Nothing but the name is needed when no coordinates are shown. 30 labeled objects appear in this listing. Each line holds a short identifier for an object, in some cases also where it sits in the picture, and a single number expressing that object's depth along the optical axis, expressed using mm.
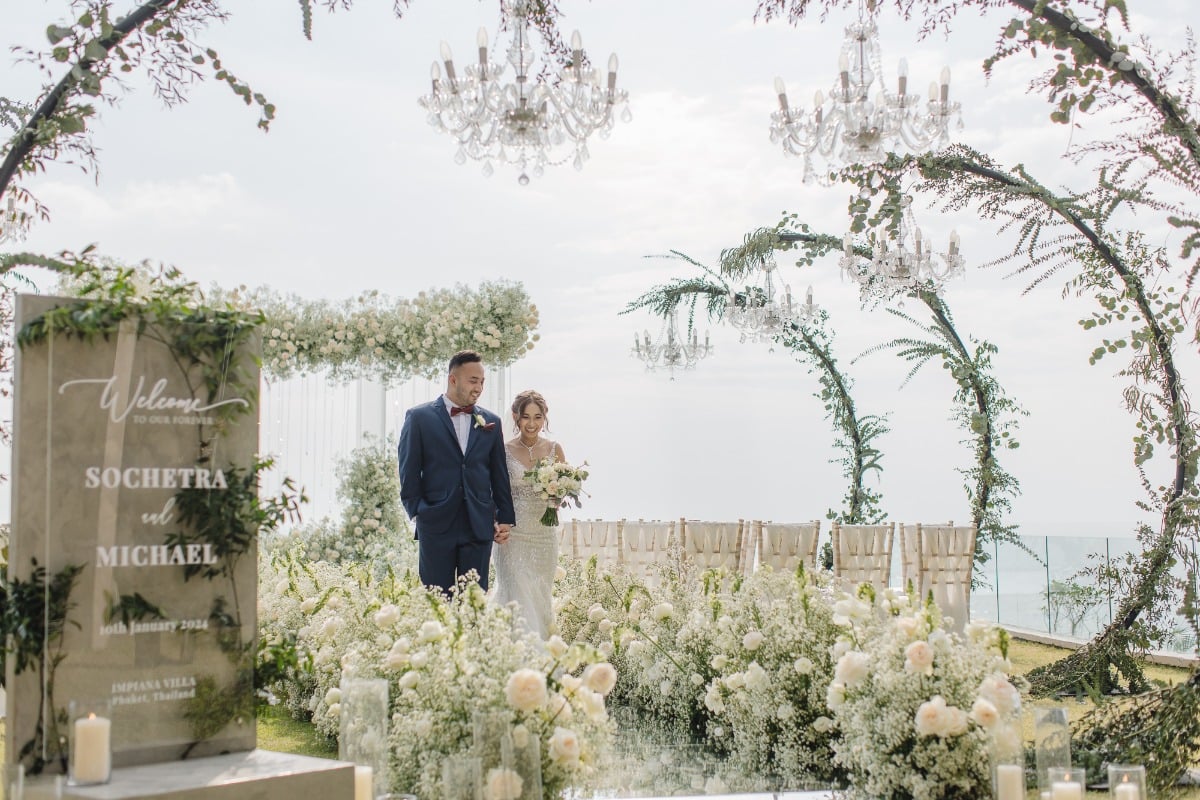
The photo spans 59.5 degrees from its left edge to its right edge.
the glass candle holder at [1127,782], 2939
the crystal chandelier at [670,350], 10367
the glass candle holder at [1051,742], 3131
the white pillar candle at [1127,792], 2934
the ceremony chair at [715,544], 8344
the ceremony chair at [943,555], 8266
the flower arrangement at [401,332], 9508
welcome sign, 2688
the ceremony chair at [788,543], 7867
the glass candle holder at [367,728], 3145
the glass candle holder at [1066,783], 2947
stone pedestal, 2523
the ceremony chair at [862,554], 8234
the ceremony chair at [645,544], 8328
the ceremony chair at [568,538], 8970
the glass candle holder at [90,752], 2551
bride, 6801
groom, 6219
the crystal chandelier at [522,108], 5082
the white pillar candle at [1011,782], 3141
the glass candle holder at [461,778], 2861
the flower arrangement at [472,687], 3314
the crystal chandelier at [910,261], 8125
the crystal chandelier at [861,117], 5609
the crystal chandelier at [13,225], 4988
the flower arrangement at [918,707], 3680
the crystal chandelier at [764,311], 9766
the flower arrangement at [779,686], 4578
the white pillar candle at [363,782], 3018
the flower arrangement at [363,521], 9414
